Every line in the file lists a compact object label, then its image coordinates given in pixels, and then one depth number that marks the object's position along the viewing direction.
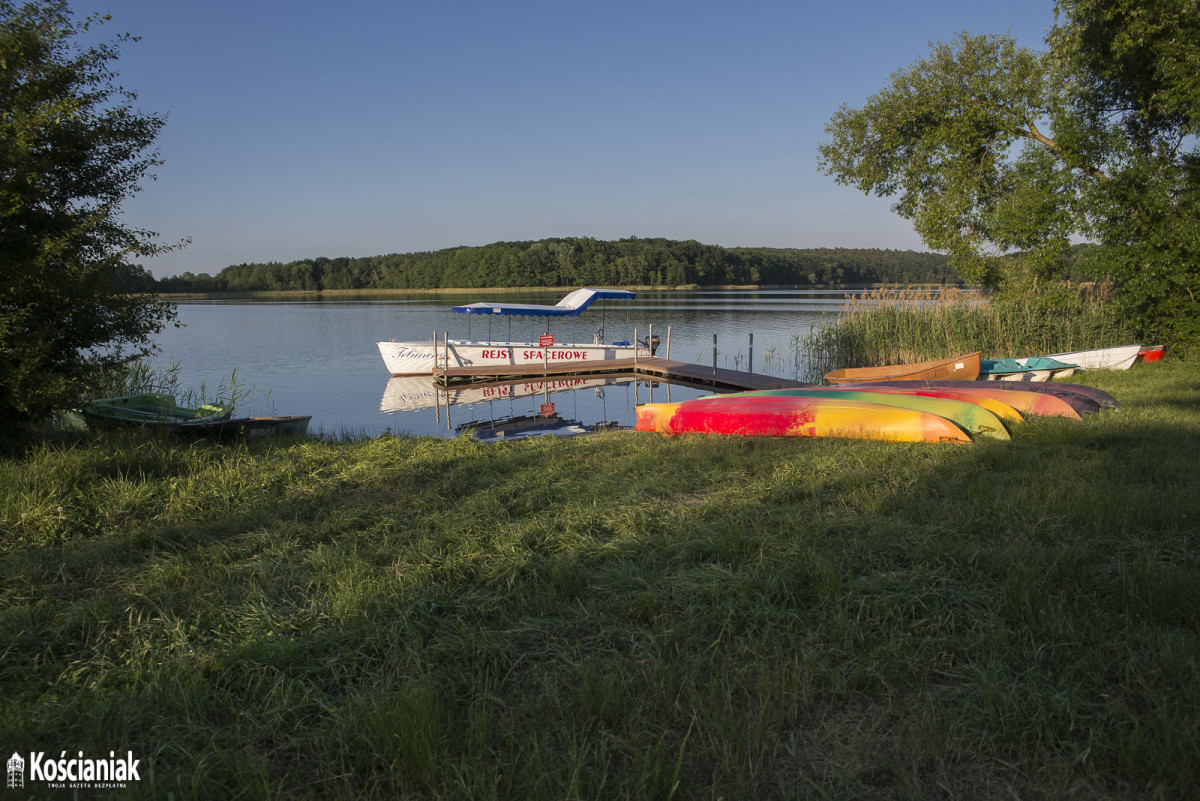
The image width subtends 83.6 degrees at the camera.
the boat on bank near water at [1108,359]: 12.51
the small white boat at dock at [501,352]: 20.69
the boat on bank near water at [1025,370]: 12.38
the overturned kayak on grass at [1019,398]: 7.83
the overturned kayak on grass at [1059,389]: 8.30
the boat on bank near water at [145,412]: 8.62
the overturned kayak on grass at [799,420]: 6.81
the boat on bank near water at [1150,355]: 13.40
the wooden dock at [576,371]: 19.23
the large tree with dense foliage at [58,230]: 5.96
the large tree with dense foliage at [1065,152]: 11.88
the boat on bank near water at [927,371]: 11.80
